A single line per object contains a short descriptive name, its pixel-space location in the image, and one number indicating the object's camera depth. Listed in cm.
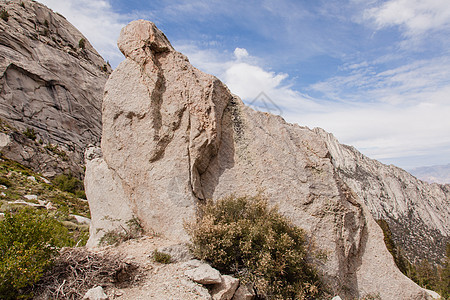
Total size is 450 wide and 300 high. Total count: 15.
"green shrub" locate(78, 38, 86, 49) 9025
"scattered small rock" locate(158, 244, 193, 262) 738
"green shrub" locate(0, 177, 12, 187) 2912
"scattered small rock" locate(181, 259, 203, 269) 699
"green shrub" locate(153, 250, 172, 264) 716
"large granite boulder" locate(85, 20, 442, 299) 840
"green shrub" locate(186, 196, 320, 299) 684
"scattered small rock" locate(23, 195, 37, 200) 2680
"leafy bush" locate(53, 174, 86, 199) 4266
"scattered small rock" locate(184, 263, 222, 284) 641
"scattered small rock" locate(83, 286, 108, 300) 529
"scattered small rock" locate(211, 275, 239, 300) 632
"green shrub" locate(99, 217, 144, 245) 864
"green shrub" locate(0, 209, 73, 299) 516
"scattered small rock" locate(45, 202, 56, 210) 2376
